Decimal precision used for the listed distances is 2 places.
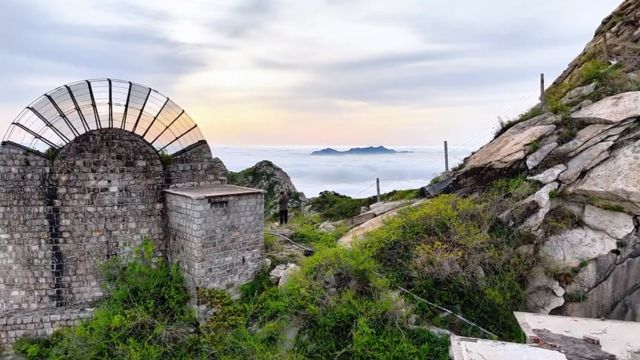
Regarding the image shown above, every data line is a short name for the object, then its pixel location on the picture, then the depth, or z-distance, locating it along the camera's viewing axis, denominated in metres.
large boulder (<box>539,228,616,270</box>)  9.16
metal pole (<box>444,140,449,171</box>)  17.67
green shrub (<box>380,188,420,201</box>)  18.48
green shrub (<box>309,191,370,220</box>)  18.84
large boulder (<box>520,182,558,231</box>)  9.58
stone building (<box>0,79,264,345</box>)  8.75
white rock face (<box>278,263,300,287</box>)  9.09
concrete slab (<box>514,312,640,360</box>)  6.60
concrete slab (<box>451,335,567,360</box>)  6.18
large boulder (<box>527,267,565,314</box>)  8.93
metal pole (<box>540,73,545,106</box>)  13.33
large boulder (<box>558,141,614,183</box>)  9.91
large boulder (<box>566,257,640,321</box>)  8.88
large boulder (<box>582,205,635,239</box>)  9.23
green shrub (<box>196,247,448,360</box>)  7.63
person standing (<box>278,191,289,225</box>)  15.53
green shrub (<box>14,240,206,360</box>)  8.08
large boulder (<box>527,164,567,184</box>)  10.15
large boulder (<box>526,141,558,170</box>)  10.60
